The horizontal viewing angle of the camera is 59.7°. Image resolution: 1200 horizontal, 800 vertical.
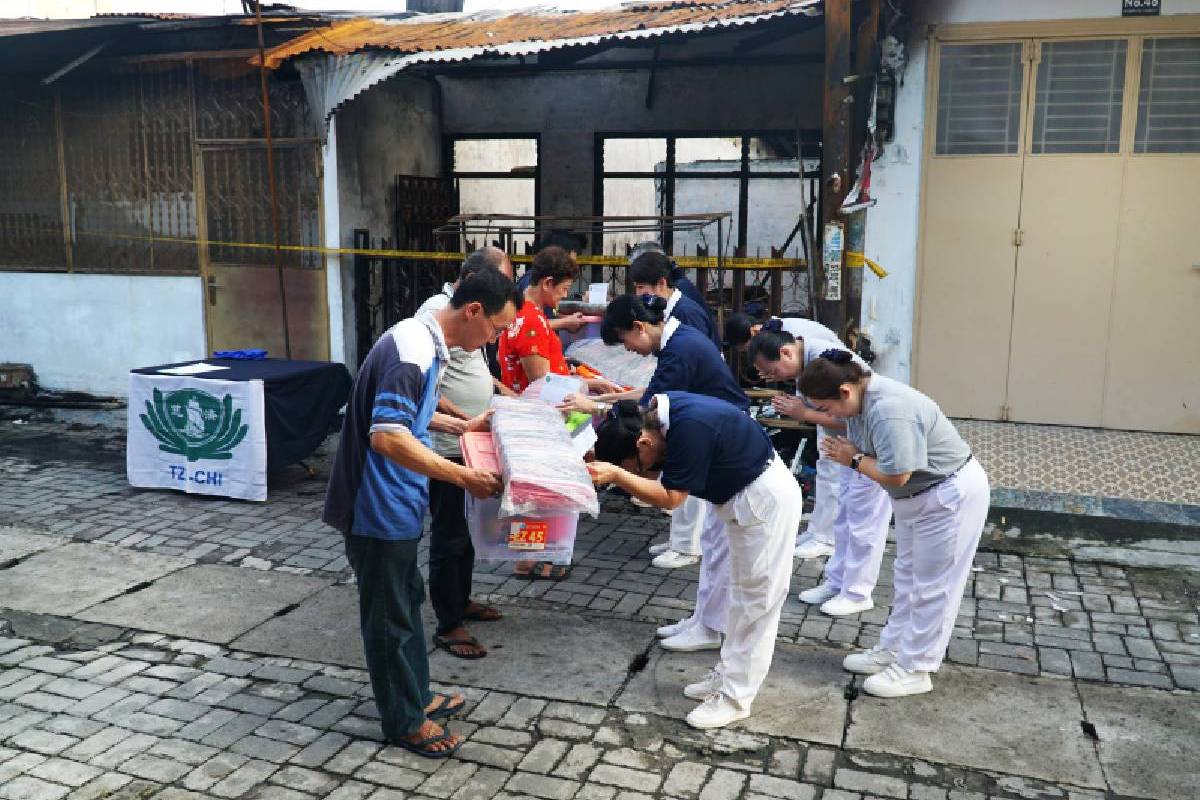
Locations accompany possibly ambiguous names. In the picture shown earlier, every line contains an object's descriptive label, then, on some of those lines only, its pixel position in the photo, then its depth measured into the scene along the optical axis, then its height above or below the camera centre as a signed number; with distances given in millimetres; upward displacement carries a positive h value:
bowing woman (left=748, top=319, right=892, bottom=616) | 5398 -1518
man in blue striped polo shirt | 4047 -976
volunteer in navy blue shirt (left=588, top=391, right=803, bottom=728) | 4180 -1058
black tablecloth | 8102 -1322
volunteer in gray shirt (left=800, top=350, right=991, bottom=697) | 4645 -1115
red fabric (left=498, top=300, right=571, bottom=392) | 6086 -651
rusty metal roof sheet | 8445 +1795
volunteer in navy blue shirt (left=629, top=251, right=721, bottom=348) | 6387 -322
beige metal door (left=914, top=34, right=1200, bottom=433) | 7797 -56
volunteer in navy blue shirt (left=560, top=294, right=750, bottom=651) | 5359 -756
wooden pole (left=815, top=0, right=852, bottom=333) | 7922 +682
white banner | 7949 -1548
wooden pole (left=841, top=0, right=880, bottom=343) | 8047 +941
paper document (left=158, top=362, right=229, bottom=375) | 8227 -1099
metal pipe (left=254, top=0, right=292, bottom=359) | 9336 +591
